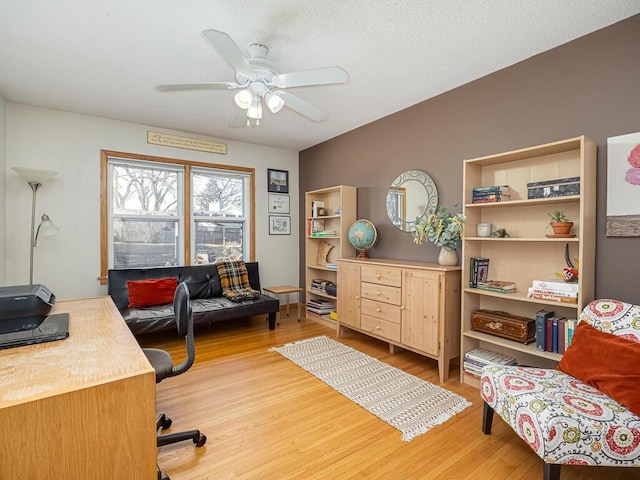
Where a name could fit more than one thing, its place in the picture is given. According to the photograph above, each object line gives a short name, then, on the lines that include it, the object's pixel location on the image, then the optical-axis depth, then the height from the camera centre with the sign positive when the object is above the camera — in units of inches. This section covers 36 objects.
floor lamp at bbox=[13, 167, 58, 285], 120.0 +13.0
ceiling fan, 74.6 +38.2
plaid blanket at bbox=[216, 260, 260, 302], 163.5 -23.8
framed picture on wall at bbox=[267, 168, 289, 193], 196.5 +32.8
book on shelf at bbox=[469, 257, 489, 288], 105.0 -11.6
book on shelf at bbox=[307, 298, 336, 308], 172.7 -37.1
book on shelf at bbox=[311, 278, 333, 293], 172.7 -27.1
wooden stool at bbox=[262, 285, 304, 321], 173.9 -30.5
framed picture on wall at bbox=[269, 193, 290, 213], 197.3 +19.0
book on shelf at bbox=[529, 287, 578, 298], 83.2 -15.4
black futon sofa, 130.4 -32.3
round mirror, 129.3 +14.9
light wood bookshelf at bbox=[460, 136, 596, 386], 82.4 +0.6
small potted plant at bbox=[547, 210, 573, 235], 85.7 +2.7
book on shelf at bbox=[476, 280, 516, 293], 97.7 -15.9
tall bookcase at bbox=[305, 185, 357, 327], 159.9 -0.9
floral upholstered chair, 55.6 -31.3
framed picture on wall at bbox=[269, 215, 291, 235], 197.3 +5.6
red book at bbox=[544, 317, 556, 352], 86.4 -27.1
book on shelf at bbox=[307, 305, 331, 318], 169.3 -40.6
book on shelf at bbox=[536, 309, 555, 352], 87.2 -25.5
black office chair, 68.4 -28.0
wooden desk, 36.3 -21.8
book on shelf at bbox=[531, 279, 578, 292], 83.5 -13.5
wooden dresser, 106.7 -25.9
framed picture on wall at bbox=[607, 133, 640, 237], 78.9 +12.2
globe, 145.8 -0.8
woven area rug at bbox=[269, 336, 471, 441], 84.0 -47.0
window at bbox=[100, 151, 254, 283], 154.6 +11.5
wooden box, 92.7 -27.1
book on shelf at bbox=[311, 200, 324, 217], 178.7 +15.1
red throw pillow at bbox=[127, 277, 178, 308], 142.3 -25.9
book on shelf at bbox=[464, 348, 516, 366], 99.1 -38.2
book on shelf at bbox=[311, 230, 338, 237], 168.7 +0.6
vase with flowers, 109.3 +0.8
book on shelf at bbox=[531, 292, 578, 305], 82.9 -16.6
